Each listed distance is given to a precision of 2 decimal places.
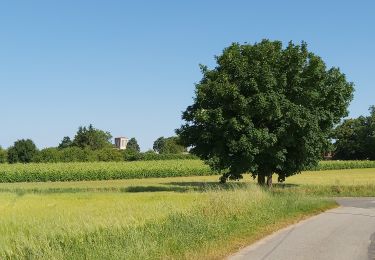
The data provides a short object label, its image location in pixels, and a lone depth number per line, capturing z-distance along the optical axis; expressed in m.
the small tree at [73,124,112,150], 165.75
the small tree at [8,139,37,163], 128.50
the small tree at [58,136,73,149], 182.48
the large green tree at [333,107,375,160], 125.69
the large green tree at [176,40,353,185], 31.33
